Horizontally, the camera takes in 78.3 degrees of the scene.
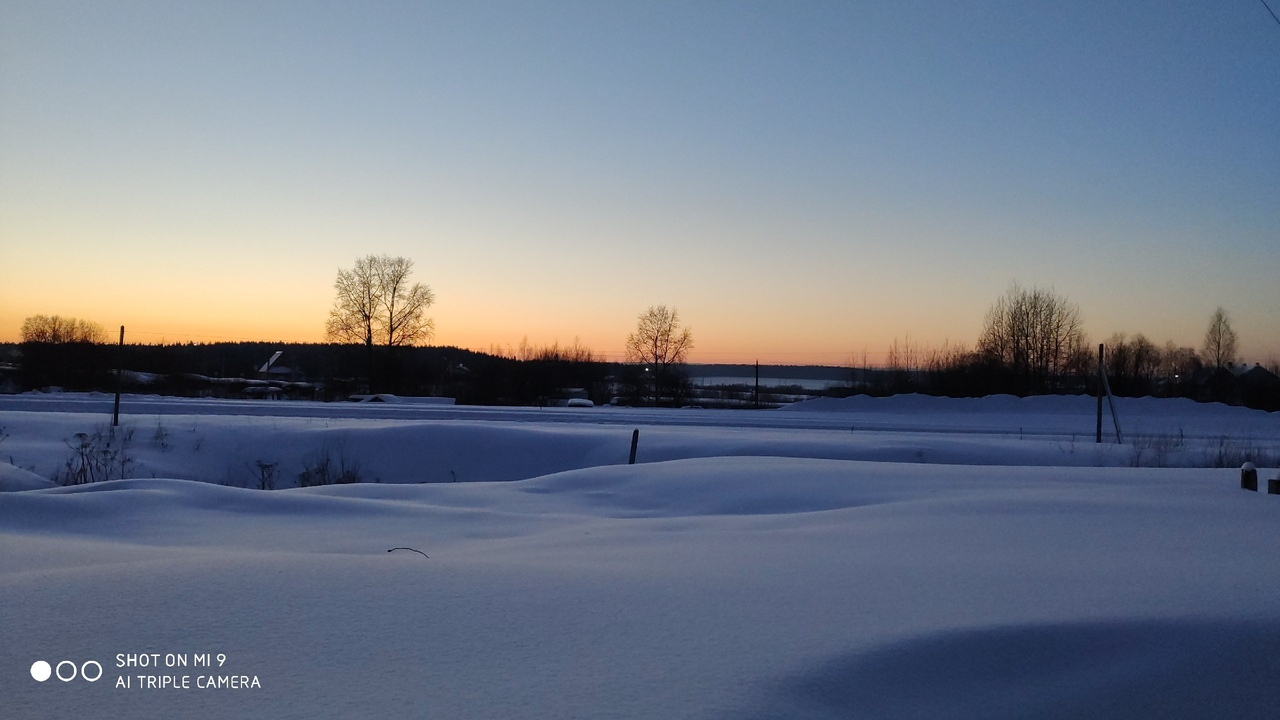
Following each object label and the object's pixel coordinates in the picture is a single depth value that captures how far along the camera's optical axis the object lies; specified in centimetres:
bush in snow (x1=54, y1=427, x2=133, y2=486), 1238
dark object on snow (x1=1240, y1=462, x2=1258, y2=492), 652
